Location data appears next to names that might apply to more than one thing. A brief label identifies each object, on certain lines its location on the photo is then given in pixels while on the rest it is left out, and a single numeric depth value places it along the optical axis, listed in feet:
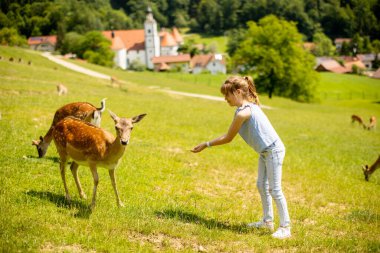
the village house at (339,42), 470.55
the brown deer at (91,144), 24.68
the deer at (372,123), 108.68
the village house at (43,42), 377.30
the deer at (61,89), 86.88
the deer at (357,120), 113.45
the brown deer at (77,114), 35.96
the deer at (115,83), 136.22
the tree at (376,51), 374.22
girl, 23.07
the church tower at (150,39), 460.14
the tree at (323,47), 440.00
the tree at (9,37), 268.48
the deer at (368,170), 47.45
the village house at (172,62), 385.29
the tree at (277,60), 205.46
